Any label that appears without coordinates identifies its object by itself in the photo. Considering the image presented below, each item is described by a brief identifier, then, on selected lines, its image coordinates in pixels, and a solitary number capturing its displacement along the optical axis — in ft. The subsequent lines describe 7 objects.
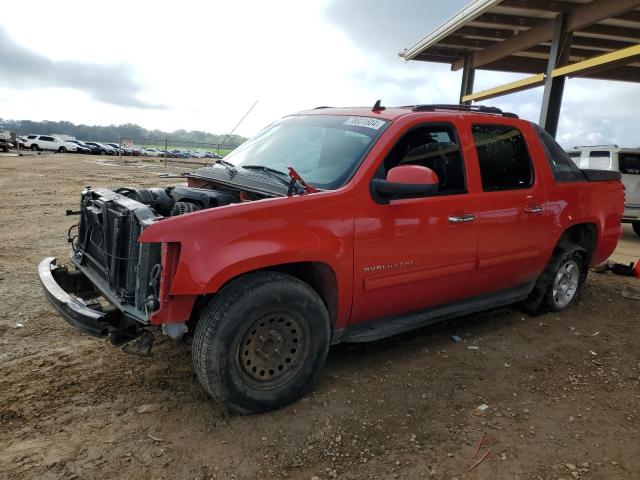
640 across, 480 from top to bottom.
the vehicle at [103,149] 166.50
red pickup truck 8.97
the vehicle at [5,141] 107.93
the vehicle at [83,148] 158.81
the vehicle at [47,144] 149.18
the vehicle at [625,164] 33.37
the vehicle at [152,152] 186.83
